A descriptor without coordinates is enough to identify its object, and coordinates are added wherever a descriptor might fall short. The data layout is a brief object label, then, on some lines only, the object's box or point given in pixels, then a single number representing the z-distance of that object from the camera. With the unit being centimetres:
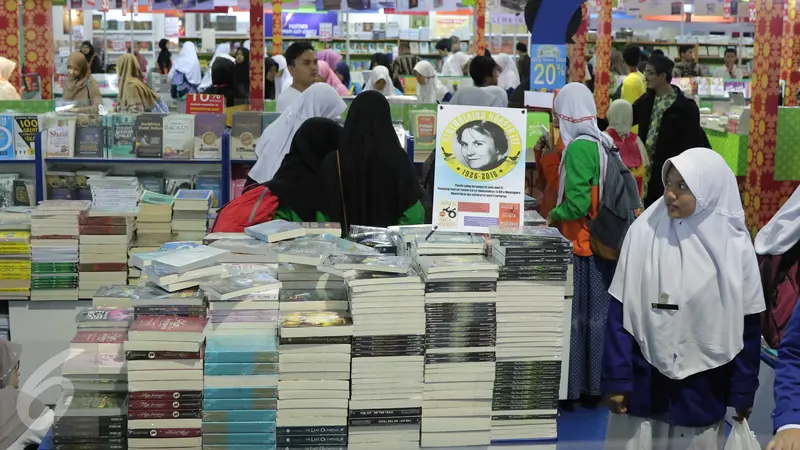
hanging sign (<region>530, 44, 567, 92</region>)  641
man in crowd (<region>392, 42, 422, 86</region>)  1481
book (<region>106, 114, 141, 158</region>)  704
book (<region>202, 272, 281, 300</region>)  310
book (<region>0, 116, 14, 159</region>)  686
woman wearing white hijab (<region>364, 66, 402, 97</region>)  1126
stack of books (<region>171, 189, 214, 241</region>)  605
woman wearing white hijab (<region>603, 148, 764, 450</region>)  302
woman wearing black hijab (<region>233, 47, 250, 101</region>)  1135
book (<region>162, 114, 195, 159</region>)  704
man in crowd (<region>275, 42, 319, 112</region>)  689
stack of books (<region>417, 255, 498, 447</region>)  309
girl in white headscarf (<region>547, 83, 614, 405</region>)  455
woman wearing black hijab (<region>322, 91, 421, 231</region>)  443
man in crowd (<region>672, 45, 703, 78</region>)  1630
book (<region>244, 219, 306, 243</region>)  373
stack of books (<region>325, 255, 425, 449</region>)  303
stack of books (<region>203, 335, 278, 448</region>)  295
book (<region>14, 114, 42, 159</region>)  688
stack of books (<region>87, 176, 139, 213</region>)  650
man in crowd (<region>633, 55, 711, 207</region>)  723
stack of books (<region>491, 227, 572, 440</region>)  319
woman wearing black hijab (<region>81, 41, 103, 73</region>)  1588
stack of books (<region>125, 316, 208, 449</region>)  288
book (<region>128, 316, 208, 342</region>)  288
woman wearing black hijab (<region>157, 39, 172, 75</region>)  1836
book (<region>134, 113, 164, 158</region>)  703
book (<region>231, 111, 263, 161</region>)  702
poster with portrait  369
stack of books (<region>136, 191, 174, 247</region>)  603
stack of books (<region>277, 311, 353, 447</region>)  299
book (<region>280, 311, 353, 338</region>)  298
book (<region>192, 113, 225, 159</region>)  705
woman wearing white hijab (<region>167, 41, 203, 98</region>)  1703
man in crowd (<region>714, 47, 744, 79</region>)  1628
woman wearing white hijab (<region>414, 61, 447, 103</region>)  1090
